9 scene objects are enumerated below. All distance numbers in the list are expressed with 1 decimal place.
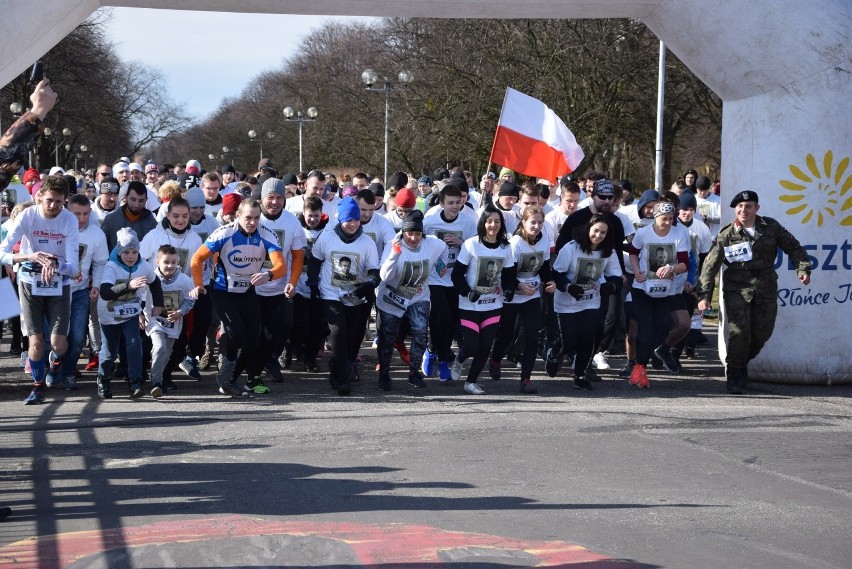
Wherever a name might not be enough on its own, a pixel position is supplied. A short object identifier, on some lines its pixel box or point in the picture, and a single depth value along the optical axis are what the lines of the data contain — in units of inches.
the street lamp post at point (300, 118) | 1937.0
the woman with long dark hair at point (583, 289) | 450.7
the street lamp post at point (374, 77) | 1365.2
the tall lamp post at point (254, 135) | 3049.7
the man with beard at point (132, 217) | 480.1
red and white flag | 561.9
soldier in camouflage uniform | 438.9
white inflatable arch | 431.2
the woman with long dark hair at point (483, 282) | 442.0
